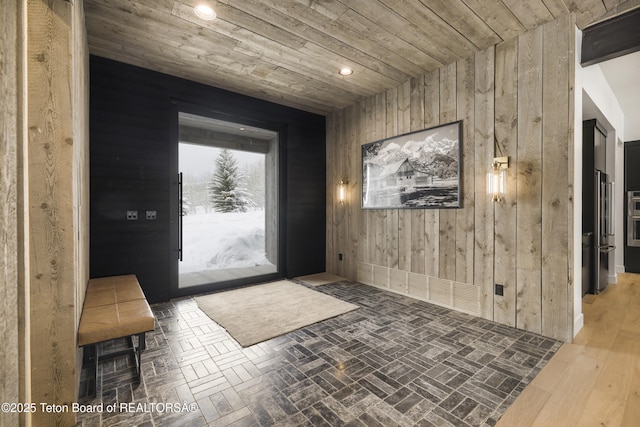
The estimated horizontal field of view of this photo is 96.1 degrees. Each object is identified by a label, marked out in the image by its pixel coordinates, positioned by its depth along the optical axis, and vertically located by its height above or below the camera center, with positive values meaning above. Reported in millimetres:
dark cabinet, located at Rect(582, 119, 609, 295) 4250 +85
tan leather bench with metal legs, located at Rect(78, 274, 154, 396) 1989 -785
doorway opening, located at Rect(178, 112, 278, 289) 4398 +179
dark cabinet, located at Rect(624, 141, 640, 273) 5629 +441
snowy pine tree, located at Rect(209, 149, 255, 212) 4648 +419
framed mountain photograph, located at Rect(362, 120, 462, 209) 3721 +605
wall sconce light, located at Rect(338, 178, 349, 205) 5319 +405
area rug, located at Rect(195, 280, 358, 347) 3082 -1247
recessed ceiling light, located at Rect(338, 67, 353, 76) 3863 +1915
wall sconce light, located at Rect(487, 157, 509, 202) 3149 +364
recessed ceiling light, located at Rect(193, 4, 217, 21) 2641 +1888
